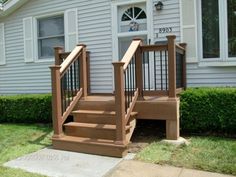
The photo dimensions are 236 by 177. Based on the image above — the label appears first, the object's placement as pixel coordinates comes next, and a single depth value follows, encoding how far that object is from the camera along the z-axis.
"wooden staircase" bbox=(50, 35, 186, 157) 3.97
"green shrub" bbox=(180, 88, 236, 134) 4.39
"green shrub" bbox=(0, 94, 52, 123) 6.00
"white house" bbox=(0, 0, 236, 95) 5.28
